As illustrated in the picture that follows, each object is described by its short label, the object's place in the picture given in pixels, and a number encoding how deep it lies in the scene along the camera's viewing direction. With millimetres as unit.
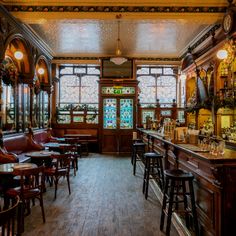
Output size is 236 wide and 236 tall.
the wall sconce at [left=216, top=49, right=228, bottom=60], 5664
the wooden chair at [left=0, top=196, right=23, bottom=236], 1662
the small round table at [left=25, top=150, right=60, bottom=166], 5076
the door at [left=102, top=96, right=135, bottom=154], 10625
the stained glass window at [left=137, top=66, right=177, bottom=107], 11555
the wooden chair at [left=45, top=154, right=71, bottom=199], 4818
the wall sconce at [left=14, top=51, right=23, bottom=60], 6914
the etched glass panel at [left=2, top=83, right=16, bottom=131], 6823
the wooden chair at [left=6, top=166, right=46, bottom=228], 3332
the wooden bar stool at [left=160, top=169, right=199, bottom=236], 3107
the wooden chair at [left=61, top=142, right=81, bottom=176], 6293
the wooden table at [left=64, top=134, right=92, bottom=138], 10156
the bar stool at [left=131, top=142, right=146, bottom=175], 6763
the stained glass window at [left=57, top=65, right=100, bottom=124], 11516
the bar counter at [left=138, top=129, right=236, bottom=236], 2666
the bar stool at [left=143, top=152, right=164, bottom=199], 4918
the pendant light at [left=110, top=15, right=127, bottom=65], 7695
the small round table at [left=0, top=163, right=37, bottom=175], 3715
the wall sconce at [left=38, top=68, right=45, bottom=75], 9333
